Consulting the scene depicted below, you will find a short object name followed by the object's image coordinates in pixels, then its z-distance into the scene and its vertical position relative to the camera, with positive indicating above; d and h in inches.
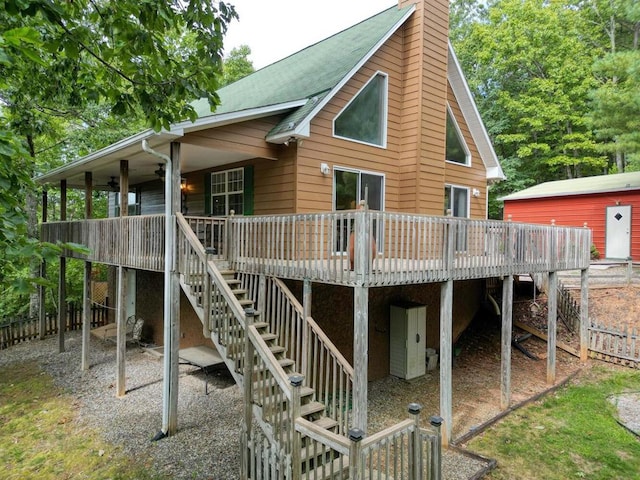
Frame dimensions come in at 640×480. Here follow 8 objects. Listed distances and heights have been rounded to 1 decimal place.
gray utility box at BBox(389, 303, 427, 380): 375.6 -99.0
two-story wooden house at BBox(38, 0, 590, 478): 227.9 +9.5
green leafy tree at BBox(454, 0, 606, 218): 989.2 +401.3
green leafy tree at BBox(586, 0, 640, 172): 546.6 +203.4
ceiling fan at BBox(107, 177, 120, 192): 506.9 +64.9
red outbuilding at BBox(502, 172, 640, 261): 640.4 +57.3
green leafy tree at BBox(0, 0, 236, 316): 161.9 +88.2
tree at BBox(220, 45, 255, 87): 1207.6 +538.8
